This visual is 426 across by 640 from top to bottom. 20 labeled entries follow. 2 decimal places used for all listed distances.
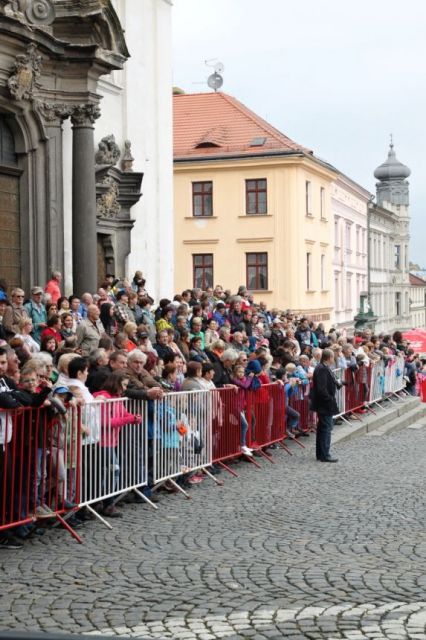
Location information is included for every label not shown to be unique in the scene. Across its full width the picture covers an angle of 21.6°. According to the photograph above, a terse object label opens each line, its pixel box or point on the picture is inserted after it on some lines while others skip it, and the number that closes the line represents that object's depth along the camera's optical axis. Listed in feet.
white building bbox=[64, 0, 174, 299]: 82.79
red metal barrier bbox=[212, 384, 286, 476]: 46.39
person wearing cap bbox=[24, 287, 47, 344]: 52.70
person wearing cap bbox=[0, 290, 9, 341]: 46.52
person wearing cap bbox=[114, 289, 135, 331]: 59.82
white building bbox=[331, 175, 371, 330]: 186.91
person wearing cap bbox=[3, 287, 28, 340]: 47.37
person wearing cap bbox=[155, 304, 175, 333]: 60.56
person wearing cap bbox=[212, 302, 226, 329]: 71.10
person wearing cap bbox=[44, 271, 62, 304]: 60.64
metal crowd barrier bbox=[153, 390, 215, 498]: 39.78
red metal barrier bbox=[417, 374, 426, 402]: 89.71
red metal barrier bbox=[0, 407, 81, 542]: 30.68
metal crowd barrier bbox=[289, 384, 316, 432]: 59.16
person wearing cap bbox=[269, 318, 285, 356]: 75.25
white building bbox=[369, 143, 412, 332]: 239.09
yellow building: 156.87
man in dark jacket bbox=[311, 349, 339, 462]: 51.37
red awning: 127.34
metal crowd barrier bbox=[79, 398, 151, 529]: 34.35
